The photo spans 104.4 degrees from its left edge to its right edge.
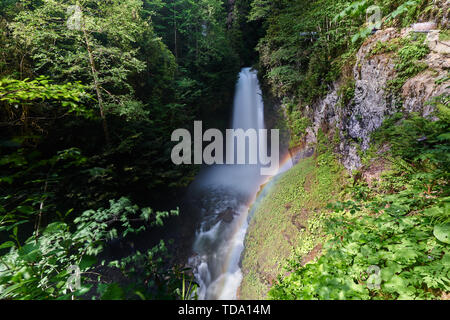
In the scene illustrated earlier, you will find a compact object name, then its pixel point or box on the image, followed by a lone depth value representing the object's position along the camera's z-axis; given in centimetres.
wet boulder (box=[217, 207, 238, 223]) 884
